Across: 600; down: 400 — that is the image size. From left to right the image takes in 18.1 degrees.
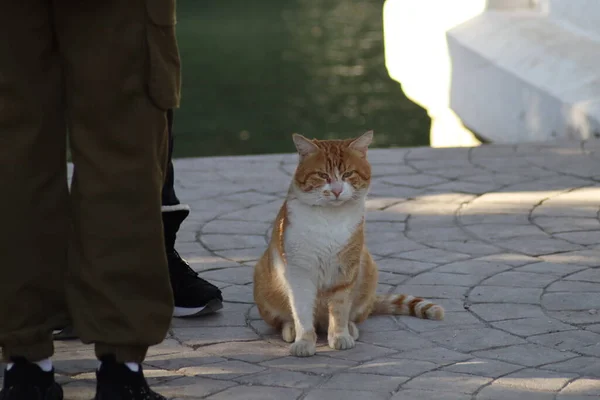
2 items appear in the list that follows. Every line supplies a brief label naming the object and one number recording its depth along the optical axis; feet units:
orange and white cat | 18.88
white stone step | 39.43
